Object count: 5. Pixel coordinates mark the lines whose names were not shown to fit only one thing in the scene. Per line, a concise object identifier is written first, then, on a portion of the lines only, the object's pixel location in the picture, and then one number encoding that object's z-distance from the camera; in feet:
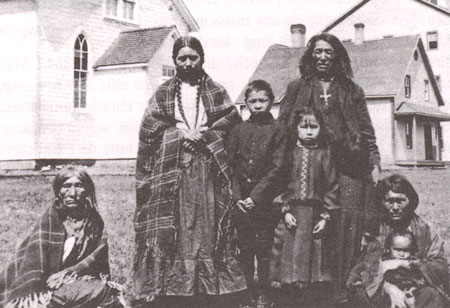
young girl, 14.92
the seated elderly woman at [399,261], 13.85
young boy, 15.89
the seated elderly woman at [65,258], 13.79
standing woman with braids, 15.03
